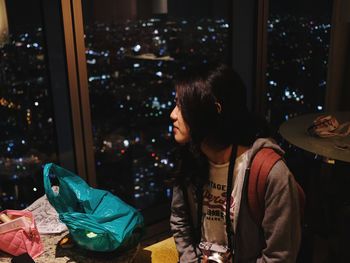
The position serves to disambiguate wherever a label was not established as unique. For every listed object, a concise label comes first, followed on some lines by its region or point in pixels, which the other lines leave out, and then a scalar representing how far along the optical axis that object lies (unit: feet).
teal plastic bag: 5.27
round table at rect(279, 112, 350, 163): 6.47
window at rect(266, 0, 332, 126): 10.19
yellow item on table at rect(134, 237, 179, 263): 7.36
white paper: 6.15
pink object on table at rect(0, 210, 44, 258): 5.43
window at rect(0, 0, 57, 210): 6.34
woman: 4.33
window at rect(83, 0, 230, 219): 7.45
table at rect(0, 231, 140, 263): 5.52
